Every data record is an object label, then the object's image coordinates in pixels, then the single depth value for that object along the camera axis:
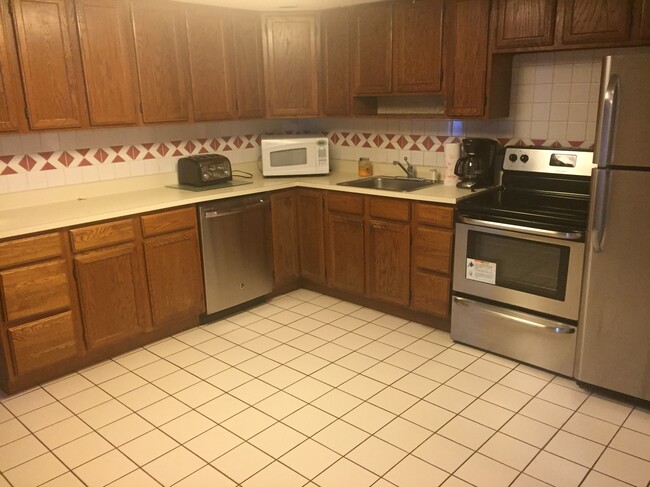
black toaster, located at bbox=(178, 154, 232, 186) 3.86
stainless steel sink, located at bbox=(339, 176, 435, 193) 4.01
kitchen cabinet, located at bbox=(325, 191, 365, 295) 3.87
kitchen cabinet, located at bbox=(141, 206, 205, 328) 3.38
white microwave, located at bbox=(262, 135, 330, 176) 4.25
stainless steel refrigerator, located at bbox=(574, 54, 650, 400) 2.42
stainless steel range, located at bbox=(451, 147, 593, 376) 2.88
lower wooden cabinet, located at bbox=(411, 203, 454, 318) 3.39
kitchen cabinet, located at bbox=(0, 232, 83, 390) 2.80
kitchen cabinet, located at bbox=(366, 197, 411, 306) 3.61
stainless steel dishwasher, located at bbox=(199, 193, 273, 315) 3.66
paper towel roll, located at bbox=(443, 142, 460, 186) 3.70
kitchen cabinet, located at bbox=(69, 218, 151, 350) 3.07
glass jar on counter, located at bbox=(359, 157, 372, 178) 4.35
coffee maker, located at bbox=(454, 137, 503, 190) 3.56
